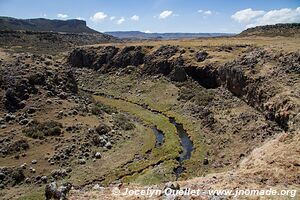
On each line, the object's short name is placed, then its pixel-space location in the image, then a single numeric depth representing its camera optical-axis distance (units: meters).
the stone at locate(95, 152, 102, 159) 48.44
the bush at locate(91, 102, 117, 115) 63.51
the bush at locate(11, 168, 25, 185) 41.76
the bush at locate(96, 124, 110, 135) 55.47
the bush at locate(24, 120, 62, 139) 51.72
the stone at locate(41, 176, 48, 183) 41.91
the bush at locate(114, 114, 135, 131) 59.42
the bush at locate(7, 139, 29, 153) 47.82
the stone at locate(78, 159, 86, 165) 46.56
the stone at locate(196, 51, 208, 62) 85.70
